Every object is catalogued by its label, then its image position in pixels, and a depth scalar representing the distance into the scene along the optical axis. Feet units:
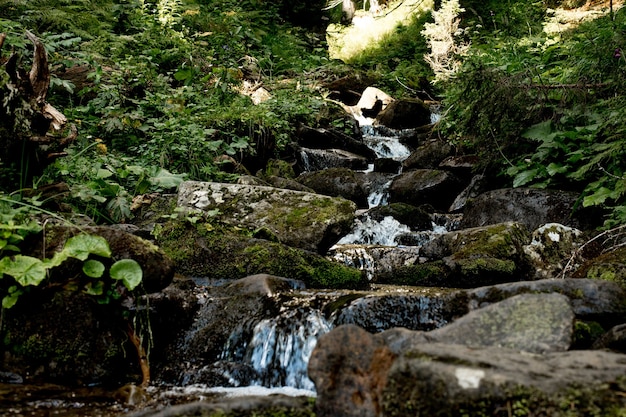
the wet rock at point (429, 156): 35.73
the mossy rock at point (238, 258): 16.01
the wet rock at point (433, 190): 30.91
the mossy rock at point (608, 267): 13.19
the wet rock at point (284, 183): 27.94
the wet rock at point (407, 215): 26.30
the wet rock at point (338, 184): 32.30
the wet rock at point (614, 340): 8.07
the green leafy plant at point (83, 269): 9.80
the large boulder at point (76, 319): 10.21
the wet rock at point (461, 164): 31.50
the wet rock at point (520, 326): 6.93
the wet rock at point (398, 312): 12.09
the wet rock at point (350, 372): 6.44
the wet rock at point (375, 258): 20.57
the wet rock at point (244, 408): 6.49
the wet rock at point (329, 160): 37.58
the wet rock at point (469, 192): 28.60
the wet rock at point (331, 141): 40.40
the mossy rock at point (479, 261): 18.01
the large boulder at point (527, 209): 21.70
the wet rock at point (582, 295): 10.09
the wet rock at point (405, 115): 48.44
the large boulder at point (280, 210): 18.75
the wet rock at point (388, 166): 37.38
